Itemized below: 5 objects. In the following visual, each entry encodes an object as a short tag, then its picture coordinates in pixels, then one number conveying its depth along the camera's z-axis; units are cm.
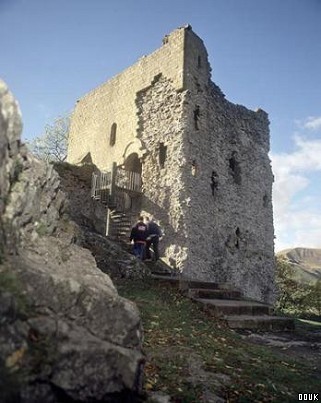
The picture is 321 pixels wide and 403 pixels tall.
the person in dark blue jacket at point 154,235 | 1284
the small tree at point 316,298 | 1991
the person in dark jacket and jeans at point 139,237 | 1193
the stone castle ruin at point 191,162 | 1461
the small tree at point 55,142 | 3152
